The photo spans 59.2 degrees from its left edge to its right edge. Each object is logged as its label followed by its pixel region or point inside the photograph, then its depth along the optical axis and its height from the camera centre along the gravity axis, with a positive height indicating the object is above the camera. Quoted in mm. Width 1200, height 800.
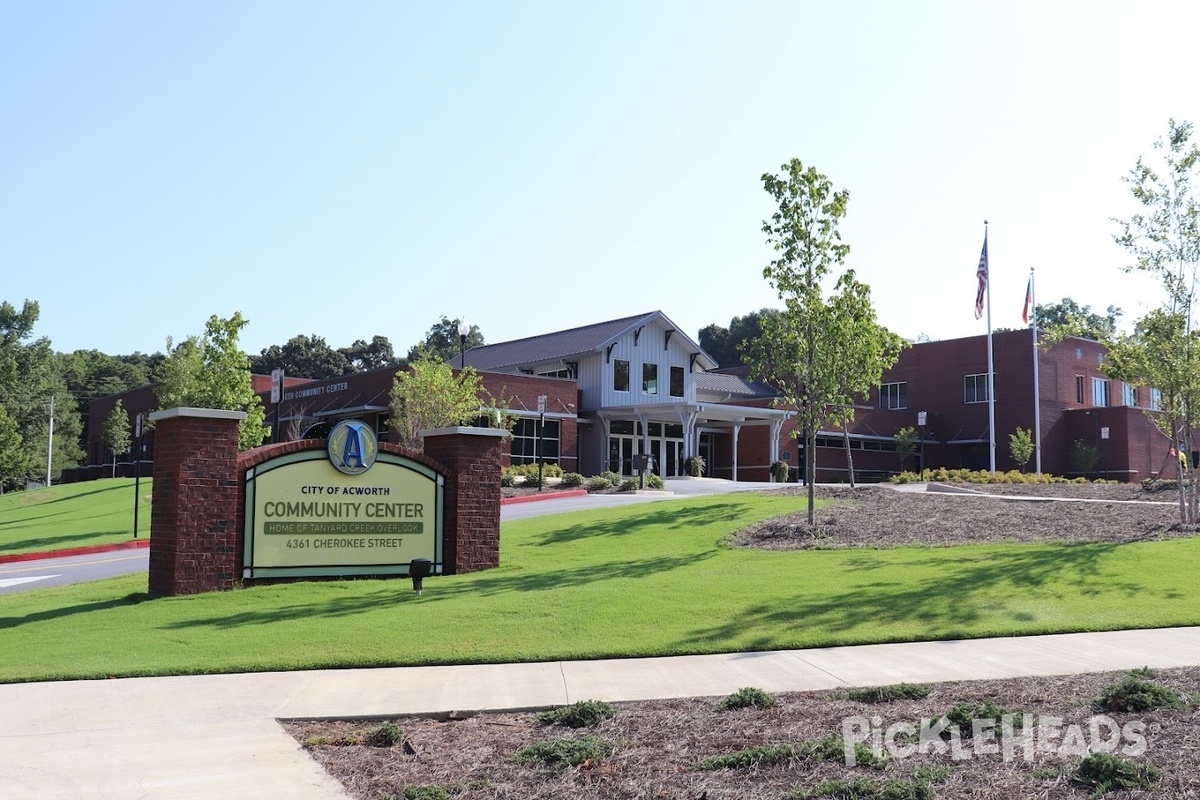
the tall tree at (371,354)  98688 +9017
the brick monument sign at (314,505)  12633 -729
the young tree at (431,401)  33000 +1536
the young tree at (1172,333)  19562 +2236
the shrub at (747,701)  7066 -1685
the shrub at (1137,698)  6574 -1552
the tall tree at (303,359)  92125 +7883
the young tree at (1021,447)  49625 +183
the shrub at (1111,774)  5121 -1596
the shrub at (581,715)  6726 -1706
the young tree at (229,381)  26750 +1779
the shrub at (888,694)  7250 -1680
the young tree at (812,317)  18953 +2411
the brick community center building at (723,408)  43875 +1918
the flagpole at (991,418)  47562 +1507
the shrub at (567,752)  5801 -1696
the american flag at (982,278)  45250 +7395
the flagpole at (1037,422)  50844 +1426
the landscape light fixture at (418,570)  12219 -1412
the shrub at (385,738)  6457 -1771
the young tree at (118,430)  52875 +904
